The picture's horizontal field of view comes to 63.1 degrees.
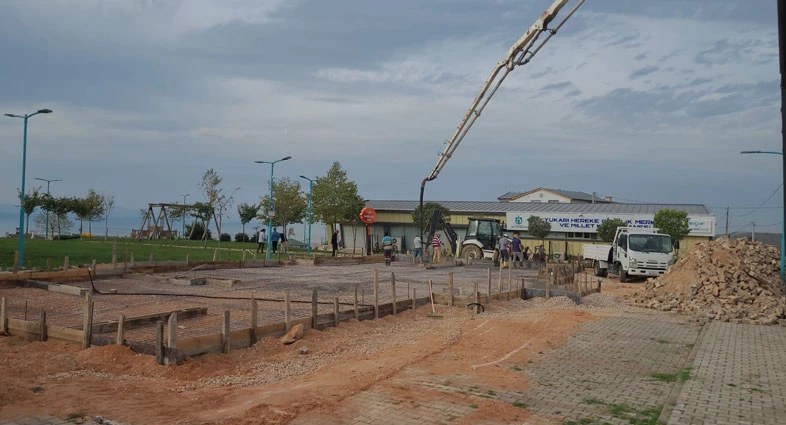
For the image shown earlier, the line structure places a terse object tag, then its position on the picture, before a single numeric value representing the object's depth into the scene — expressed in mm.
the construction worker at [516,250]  29469
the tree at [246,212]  51781
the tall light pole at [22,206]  20812
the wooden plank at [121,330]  8680
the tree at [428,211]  49222
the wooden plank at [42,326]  9459
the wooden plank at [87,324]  8953
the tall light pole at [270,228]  28881
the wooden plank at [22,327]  9617
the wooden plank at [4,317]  9877
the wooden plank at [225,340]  9062
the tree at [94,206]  52088
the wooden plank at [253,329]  9586
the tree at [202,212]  42481
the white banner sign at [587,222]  41031
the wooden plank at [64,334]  9164
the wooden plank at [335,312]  11414
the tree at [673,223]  38719
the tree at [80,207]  49750
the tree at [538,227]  44469
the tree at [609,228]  40344
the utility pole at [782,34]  7209
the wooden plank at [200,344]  8570
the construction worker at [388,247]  29634
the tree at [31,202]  46578
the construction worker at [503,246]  27831
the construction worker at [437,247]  31091
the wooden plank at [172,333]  8242
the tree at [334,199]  49719
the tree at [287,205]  48781
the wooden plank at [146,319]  9941
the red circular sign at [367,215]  35375
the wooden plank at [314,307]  10945
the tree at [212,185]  39188
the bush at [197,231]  53625
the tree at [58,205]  48250
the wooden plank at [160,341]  8188
